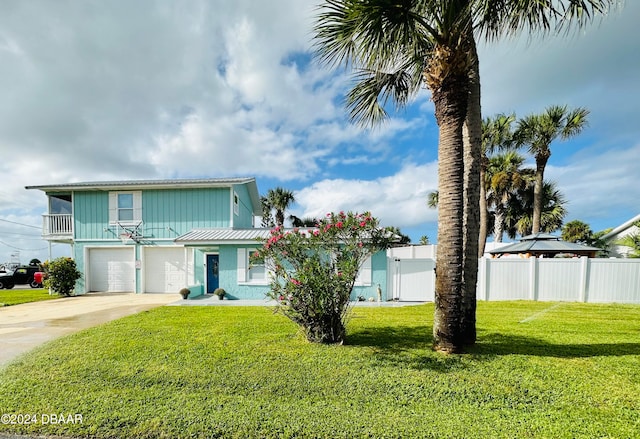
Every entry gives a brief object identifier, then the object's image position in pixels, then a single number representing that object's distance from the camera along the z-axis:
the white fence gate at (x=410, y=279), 11.96
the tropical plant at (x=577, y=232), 21.33
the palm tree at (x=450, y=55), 4.33
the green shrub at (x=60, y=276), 13.59
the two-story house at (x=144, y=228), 14.52
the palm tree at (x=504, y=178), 18.06
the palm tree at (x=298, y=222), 27.20
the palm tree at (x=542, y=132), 15.29
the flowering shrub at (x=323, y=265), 5.45
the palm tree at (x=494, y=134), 16.02
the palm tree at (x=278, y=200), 25.75
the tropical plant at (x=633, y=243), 11.29
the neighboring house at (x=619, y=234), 18.70
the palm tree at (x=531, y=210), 19.31
